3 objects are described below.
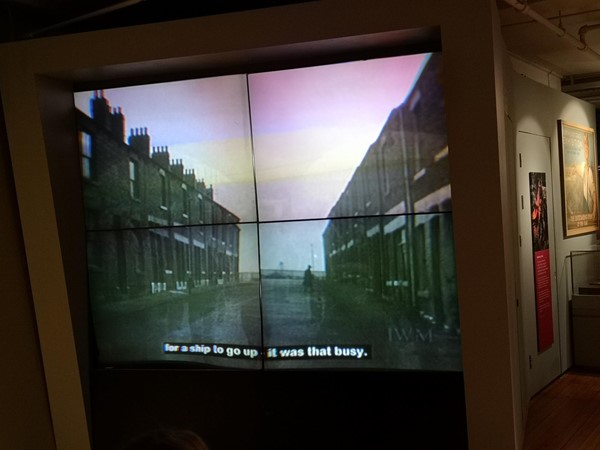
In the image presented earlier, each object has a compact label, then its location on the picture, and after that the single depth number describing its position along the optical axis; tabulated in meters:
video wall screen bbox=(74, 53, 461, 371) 4.35
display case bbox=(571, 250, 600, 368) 7.00
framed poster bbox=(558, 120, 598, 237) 7.04
